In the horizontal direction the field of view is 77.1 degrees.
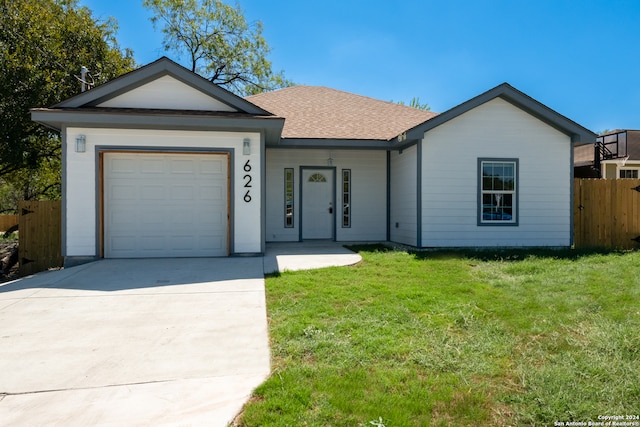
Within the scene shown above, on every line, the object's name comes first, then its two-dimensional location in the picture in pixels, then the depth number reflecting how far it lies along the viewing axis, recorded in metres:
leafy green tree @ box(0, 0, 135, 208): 13.06
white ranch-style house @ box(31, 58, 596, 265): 8.60
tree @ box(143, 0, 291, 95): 24.86
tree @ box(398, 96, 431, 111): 39.78
